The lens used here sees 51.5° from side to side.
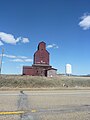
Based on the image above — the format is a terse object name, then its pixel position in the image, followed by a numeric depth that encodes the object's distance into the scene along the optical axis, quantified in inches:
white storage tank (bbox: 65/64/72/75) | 1131.1
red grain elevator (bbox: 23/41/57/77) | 989.1
